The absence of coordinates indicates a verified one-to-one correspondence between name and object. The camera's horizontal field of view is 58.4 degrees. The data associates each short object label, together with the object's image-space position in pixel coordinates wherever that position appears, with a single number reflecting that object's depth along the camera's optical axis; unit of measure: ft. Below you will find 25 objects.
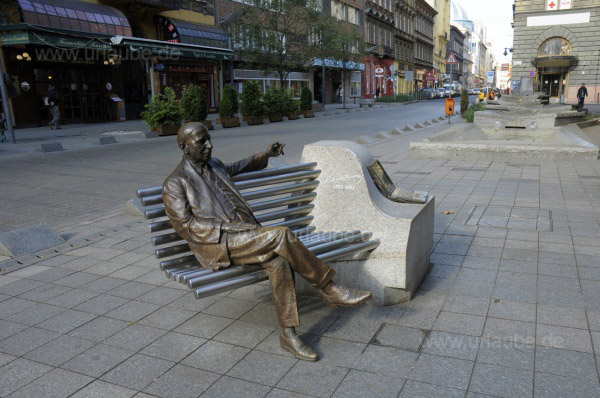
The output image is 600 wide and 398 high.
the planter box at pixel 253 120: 85.15
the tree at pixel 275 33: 100.53
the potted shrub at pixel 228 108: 78.69
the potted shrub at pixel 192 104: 69.31
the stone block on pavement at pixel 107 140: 56.54
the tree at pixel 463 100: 93.86
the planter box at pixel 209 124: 74.49
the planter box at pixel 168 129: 65.51
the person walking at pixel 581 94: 106.11
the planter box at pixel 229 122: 78.89
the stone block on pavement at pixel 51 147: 50.31
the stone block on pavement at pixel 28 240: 18.58
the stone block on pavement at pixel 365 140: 52.95
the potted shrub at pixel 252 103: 83.66
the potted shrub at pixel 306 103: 103.40
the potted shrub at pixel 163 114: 65.00
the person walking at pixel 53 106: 68.74
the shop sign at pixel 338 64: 141.32
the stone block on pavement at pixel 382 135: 57.98
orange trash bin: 79.77
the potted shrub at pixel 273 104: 87.56
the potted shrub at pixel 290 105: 93.15
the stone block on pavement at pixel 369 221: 13.67
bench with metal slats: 11.27
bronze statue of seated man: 11.03
